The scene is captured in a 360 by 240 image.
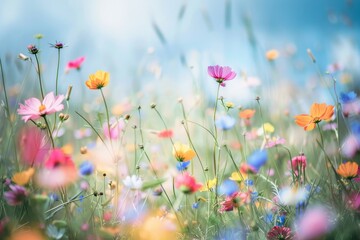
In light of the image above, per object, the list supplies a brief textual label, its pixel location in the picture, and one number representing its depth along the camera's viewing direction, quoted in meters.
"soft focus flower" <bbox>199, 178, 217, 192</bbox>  0.83
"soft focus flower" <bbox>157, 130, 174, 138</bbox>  1.08
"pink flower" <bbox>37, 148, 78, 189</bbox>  0.67
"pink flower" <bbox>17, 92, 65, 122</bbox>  0.74
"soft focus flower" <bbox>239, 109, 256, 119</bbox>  1.14
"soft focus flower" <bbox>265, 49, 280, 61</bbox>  1.75
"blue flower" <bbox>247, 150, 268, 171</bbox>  0.77
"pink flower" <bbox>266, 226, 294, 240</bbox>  0.72
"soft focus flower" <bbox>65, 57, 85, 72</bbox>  1.19
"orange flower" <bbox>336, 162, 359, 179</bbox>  0.79
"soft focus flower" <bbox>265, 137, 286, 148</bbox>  1.04
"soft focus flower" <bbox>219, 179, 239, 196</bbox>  0.84
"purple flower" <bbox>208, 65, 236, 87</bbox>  0.85
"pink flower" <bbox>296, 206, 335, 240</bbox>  0.61
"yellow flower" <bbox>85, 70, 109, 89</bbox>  0.86
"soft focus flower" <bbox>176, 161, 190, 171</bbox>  0.88
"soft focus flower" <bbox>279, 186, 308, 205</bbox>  0.74
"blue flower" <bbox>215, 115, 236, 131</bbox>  1.08
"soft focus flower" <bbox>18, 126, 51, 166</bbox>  0.86
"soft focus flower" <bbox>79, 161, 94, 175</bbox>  0.85
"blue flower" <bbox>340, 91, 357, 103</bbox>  1.00
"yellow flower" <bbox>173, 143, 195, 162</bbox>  0.84
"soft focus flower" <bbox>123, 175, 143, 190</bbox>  0.77
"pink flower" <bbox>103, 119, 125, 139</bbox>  0.95
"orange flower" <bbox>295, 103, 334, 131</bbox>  0.81
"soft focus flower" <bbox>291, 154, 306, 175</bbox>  0.86
